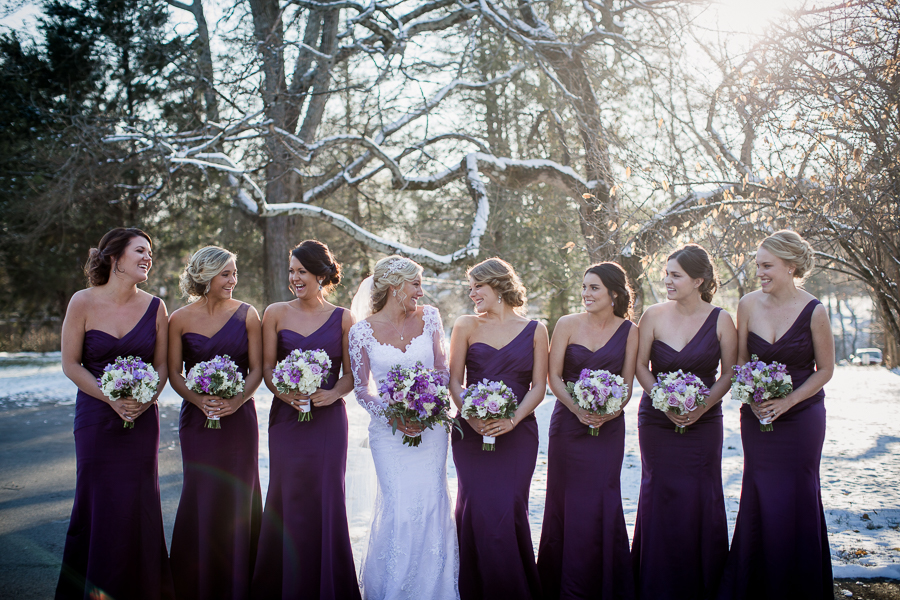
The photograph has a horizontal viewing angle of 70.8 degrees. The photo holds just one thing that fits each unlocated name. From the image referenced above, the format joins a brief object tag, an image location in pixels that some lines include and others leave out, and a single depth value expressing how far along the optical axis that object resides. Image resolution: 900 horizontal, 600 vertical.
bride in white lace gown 4.24
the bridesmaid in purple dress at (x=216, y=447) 4.30
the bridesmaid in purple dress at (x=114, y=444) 4.10
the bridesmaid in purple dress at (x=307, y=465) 4.19
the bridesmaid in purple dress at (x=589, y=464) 4.27
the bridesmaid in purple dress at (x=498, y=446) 4.19
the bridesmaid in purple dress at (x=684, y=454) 4.33
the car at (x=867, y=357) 26.64
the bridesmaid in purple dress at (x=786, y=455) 4.23
